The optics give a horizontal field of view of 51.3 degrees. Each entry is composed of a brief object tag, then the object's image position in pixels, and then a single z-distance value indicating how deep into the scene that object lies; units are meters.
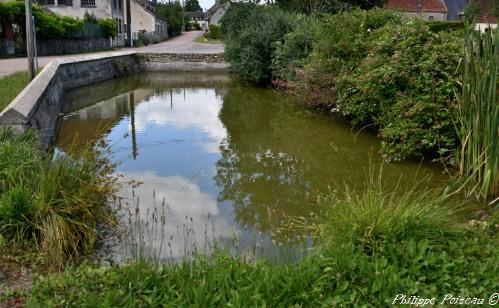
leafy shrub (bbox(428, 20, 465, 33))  19.65
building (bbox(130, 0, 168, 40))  50.62
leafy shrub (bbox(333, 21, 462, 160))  8.12
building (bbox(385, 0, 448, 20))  49.84
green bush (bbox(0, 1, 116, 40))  23.27
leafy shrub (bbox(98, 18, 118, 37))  35.84
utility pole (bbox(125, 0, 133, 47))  40.94
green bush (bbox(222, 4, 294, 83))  18.77
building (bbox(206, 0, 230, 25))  75.48
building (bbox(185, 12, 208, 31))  102.74
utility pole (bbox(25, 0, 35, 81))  10.56
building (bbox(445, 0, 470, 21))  53.44
